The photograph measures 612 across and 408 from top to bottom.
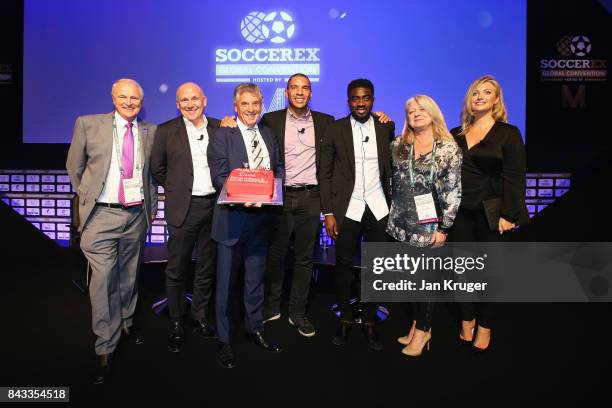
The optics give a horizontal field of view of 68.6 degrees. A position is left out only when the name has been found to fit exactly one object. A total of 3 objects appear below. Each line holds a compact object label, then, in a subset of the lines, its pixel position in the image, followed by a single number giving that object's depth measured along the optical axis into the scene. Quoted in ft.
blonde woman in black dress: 8.70
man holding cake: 8.38
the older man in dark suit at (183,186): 9.47
